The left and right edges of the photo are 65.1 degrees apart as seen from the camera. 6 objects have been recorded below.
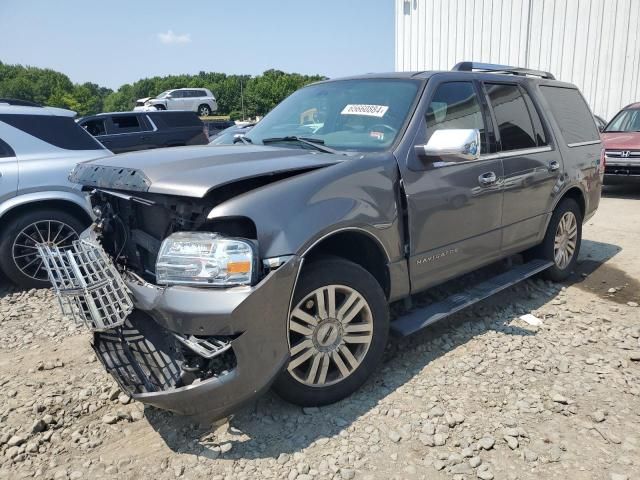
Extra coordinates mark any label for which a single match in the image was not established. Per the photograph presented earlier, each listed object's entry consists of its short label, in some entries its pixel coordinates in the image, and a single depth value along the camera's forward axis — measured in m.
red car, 9.40
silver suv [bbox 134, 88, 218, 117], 35.56
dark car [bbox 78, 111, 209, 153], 11.79
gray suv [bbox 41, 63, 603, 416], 2.31
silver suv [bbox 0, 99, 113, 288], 4.81
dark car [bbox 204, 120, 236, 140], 21.67
